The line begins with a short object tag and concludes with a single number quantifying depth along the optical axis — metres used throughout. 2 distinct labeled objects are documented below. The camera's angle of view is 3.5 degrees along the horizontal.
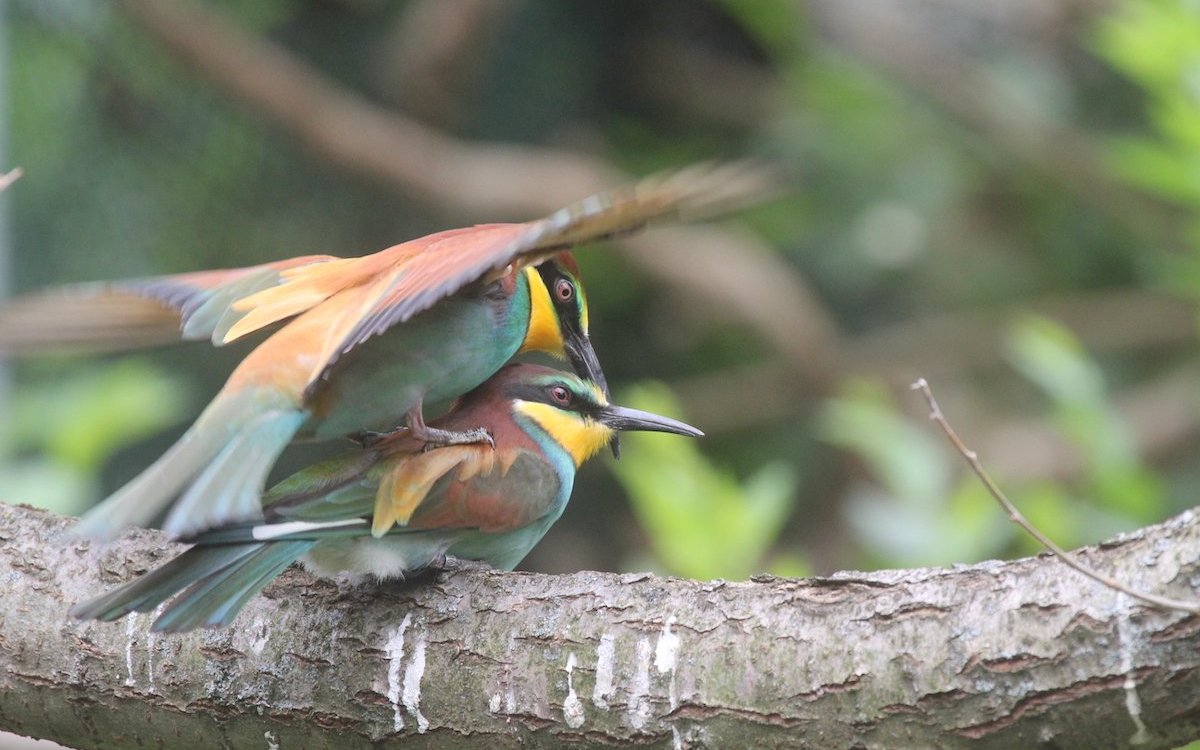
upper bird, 7.03
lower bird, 7.04
